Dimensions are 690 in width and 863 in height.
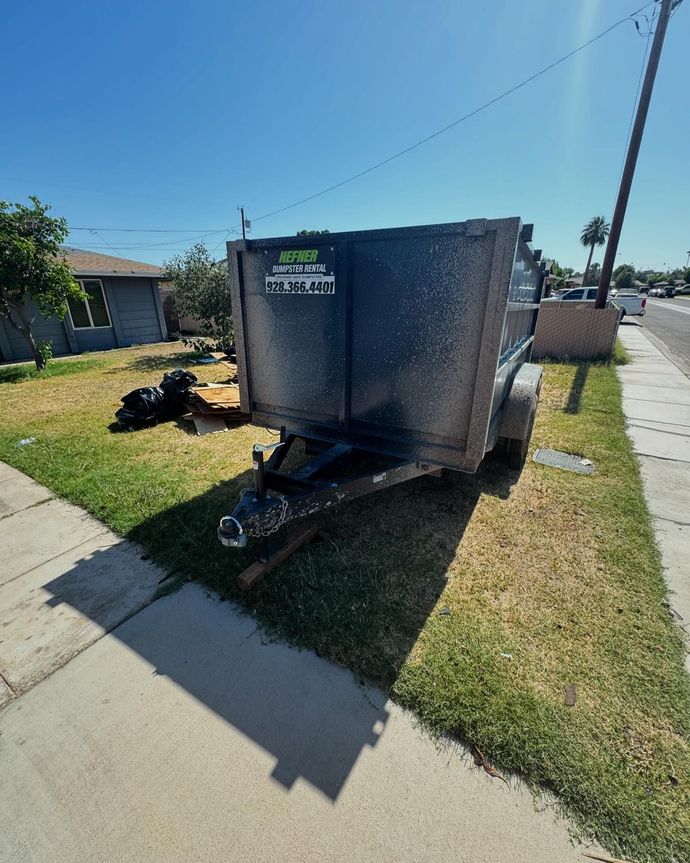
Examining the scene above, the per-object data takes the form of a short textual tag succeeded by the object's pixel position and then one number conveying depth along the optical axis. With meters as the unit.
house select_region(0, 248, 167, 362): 12.84
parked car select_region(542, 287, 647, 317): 21.77
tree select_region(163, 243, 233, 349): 11.23
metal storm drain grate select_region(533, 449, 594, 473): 4.46
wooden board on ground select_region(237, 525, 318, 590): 2.58
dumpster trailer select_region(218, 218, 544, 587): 2.24
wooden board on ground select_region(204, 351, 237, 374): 9.10
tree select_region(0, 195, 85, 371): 9.02
